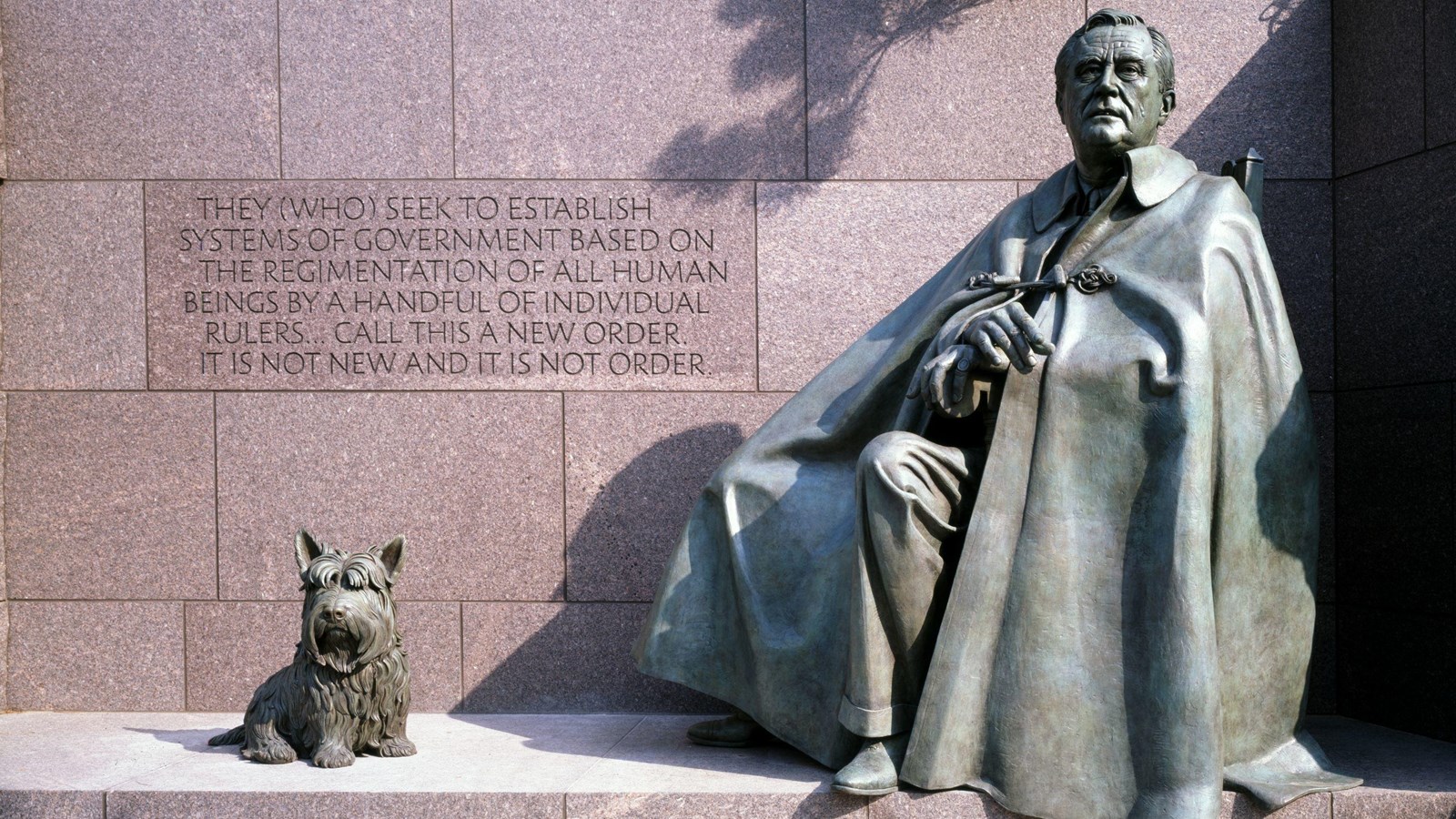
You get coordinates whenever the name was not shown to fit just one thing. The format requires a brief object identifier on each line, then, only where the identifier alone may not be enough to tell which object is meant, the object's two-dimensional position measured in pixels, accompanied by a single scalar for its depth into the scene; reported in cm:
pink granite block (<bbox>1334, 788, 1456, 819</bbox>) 449
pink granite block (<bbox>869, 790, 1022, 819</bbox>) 448
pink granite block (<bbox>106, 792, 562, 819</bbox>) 465
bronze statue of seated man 443
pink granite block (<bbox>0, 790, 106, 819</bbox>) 481
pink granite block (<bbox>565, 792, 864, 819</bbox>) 458
